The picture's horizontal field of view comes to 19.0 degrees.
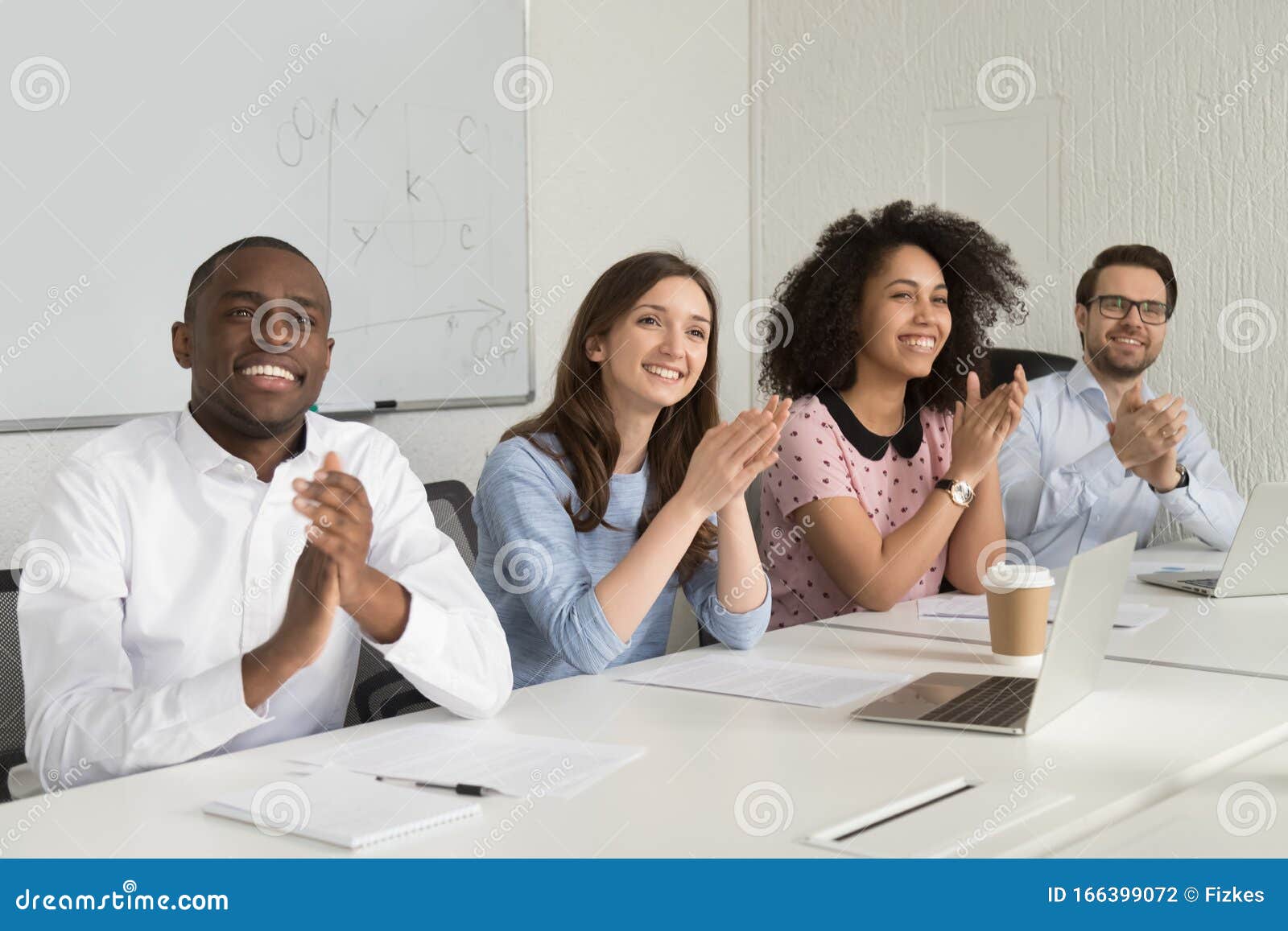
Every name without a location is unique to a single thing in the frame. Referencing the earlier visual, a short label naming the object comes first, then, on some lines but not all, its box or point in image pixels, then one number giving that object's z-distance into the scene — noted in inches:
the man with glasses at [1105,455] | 197.8
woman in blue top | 170.1
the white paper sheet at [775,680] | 163.2
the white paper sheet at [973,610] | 175.6
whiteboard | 187.7
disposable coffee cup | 168.5
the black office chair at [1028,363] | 218.3
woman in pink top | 182.8
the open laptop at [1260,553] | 179.7
